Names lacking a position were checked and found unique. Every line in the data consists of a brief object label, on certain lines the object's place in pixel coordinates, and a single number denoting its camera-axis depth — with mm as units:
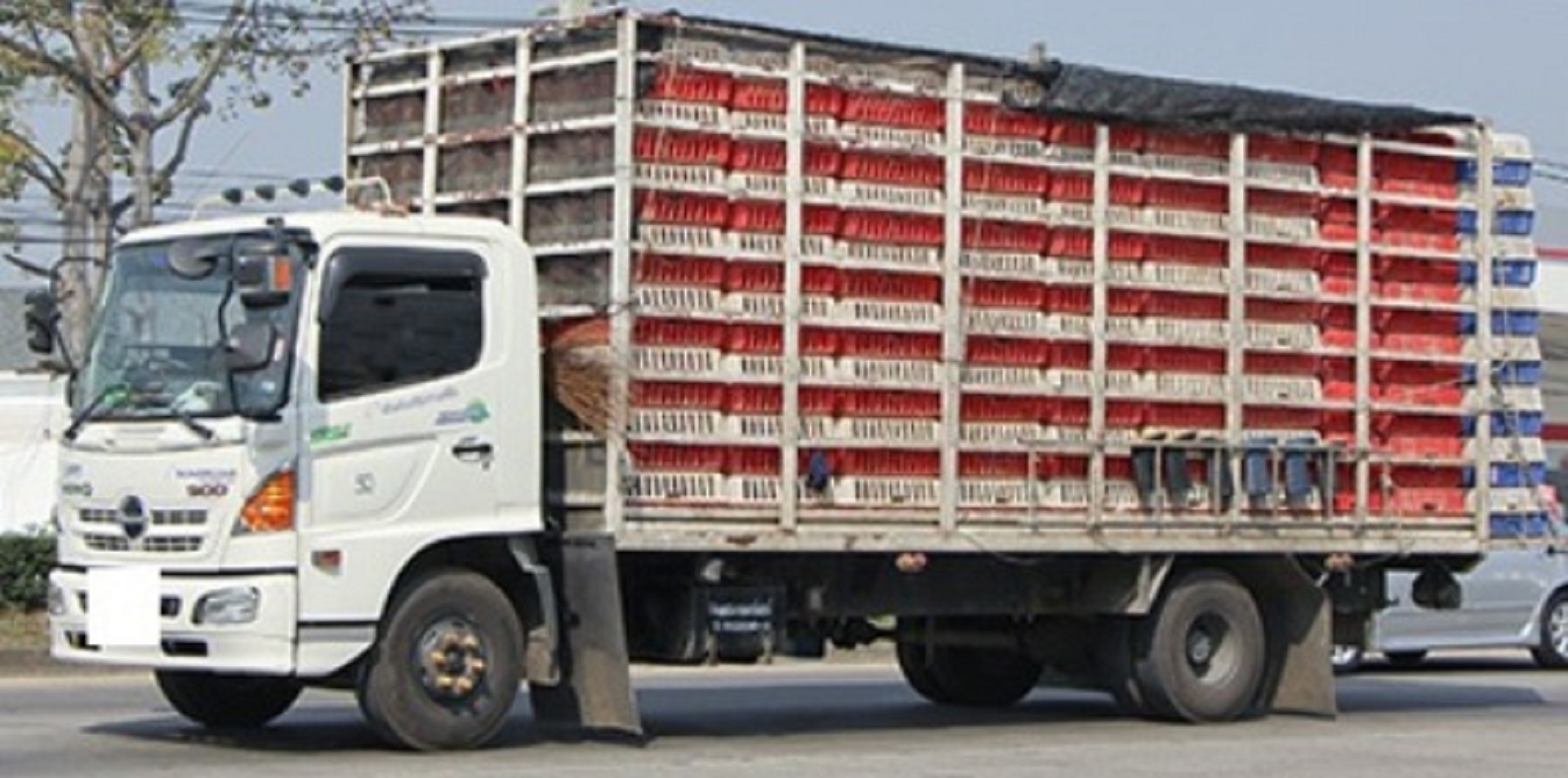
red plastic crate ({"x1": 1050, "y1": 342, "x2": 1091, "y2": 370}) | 17297
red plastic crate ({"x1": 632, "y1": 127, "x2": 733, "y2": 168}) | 15328
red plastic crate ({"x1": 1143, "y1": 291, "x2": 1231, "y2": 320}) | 17812
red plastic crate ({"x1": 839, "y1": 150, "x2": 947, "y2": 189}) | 16266
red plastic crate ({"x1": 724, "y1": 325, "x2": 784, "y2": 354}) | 15711
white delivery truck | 14633
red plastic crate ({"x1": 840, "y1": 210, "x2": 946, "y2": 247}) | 16234
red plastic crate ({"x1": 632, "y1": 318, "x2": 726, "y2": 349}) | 15320
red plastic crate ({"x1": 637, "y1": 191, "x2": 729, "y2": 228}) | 15312
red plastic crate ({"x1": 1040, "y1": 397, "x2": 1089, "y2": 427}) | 17266
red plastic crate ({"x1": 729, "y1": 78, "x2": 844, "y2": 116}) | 15781
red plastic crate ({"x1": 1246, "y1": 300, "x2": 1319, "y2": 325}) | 18375
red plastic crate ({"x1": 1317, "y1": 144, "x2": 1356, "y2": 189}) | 18797
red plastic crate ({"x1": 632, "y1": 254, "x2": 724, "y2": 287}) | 15320
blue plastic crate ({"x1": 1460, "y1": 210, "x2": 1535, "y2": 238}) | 19516
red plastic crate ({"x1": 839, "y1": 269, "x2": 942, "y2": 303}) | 16219
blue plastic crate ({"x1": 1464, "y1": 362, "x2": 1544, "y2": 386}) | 19609
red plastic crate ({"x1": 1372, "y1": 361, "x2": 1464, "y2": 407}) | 19000
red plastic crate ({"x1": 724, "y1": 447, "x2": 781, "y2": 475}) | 15766
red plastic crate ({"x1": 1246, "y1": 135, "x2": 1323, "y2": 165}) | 18469
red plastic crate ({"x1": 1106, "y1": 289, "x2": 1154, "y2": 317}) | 17562
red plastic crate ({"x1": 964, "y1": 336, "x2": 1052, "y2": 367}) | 16844
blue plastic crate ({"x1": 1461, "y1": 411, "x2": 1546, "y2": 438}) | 19578
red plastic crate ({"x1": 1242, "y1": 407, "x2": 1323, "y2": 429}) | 18312
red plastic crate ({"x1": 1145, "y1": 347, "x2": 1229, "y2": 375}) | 17812
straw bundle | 15203
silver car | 25156
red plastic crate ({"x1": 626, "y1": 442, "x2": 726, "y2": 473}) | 15367
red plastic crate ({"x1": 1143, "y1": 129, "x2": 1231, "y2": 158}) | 17891
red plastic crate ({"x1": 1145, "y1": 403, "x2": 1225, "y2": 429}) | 17812
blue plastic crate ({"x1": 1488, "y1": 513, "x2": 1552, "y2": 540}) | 19625
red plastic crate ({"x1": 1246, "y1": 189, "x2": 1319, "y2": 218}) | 18438
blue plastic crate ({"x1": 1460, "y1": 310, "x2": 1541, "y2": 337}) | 19453
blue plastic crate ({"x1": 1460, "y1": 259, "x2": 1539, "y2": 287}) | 19453
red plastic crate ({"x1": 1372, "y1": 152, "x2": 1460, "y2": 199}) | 19109
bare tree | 27906
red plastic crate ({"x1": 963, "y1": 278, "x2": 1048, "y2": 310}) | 16828
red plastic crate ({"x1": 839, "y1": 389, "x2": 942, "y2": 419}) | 16250
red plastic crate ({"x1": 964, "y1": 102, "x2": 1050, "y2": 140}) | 16922
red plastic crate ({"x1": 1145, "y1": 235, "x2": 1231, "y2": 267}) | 17828
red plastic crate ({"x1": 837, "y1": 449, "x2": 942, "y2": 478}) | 16297
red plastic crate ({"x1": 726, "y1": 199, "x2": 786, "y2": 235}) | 15688
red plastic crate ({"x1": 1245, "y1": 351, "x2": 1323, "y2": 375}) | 18344
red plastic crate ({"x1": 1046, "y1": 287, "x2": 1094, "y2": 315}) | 17297
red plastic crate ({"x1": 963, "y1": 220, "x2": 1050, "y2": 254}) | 16859
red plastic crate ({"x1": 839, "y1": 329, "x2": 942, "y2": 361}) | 16219
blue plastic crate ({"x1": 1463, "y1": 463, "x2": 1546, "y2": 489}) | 19594
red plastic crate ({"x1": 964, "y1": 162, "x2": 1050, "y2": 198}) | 16906
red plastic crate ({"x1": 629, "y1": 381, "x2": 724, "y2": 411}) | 15336
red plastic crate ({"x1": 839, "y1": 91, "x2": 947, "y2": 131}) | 16281
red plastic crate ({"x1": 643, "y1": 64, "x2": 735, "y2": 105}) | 15398
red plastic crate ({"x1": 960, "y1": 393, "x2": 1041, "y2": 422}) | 16844
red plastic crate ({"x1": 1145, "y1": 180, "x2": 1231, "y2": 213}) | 17891
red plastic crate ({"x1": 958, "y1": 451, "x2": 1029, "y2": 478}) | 16844
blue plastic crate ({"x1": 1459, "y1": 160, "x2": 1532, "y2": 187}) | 19578
